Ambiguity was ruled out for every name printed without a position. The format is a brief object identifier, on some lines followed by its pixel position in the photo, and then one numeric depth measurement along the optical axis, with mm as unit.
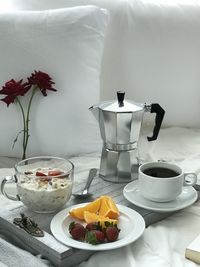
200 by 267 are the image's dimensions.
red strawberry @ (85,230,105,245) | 863
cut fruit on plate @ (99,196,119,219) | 939
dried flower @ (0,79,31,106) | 1294
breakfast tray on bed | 853
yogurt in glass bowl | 974
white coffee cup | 992
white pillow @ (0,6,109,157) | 1338
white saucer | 1006
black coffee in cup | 1025
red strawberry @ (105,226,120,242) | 874
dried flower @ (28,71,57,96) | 1307
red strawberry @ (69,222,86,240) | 881
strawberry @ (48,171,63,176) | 1010
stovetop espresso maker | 1167
